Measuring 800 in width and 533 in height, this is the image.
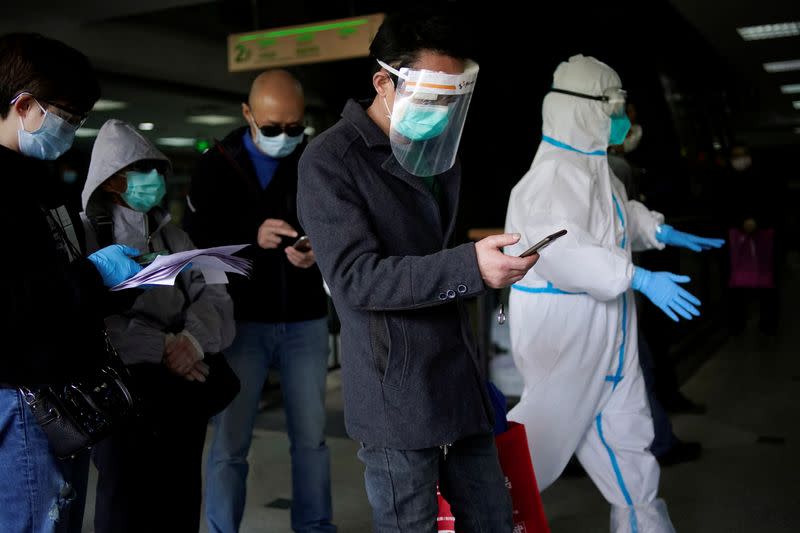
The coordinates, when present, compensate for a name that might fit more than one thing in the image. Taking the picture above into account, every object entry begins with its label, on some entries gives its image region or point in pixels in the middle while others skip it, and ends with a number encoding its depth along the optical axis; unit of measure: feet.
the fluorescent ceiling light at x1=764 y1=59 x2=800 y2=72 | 37.42
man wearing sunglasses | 9.38
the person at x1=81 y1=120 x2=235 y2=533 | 7.11
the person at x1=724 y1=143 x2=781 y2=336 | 25.23
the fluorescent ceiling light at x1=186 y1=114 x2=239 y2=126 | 20.50
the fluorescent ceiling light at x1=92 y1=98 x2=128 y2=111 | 20.35
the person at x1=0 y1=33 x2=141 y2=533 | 5.22
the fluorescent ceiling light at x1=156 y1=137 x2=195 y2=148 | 19.47
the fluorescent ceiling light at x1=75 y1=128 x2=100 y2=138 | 17.73
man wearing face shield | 5.45
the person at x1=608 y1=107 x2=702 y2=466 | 12.59
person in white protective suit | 8.80
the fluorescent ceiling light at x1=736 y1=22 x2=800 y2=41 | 29.84
